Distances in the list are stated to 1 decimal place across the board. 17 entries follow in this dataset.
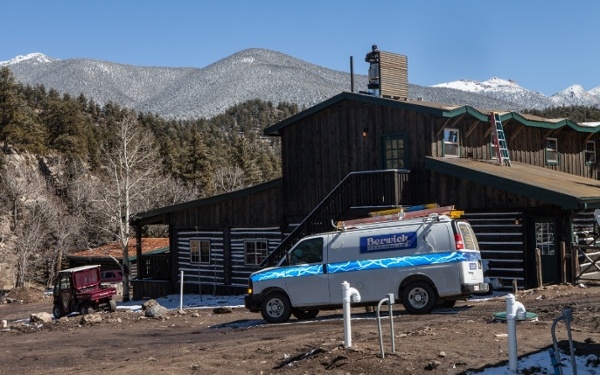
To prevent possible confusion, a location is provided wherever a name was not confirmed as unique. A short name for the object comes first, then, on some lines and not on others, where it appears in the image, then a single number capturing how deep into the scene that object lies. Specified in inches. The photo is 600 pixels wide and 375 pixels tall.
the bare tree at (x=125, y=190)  1512.1
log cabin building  999.0
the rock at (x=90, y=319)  991.0
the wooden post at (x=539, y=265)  935.7
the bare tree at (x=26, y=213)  2112.5
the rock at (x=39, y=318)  1092.3
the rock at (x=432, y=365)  451.2
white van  739.4
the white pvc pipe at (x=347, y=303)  508.7
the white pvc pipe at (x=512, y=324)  418.9
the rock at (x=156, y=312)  992.2
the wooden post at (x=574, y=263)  932.6
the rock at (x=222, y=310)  1001.5
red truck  1195.3
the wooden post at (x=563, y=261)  936.3
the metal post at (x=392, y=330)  478.3
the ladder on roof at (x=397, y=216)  795.4
